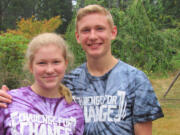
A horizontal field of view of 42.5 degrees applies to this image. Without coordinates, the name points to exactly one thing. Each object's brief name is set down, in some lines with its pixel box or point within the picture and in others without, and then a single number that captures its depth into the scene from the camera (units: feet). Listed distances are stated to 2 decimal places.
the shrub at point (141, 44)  21.70
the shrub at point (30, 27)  39.83
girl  4.96
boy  5.16
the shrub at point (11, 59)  16.74
